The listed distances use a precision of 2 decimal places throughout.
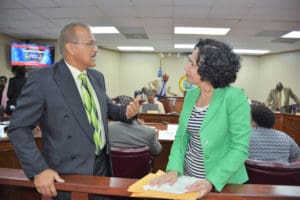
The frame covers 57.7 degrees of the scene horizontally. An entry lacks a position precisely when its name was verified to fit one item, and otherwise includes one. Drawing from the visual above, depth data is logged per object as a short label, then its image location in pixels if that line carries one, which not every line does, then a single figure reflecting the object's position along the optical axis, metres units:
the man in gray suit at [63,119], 1.10
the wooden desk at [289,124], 5.90
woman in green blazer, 1.12
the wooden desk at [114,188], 0.95
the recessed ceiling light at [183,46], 8.81
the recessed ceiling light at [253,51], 9.59
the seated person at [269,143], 2.24
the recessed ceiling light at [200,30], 6.16
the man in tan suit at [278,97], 7.35
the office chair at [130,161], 2.29
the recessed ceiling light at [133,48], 9.83
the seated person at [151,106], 5.27
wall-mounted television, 7.80
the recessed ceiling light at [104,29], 6.27
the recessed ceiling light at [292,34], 6.23
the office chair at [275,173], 1.78
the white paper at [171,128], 3.58
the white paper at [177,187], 0.96
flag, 10.49
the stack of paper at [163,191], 0.92
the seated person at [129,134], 2.54
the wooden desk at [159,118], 4.75
